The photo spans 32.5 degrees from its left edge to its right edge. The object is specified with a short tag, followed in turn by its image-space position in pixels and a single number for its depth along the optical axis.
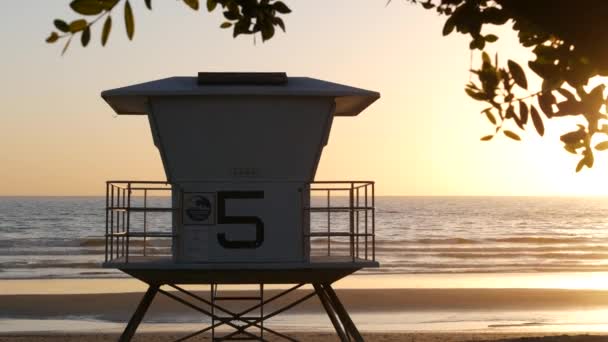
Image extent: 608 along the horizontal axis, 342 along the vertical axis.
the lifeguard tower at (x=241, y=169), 11.57
